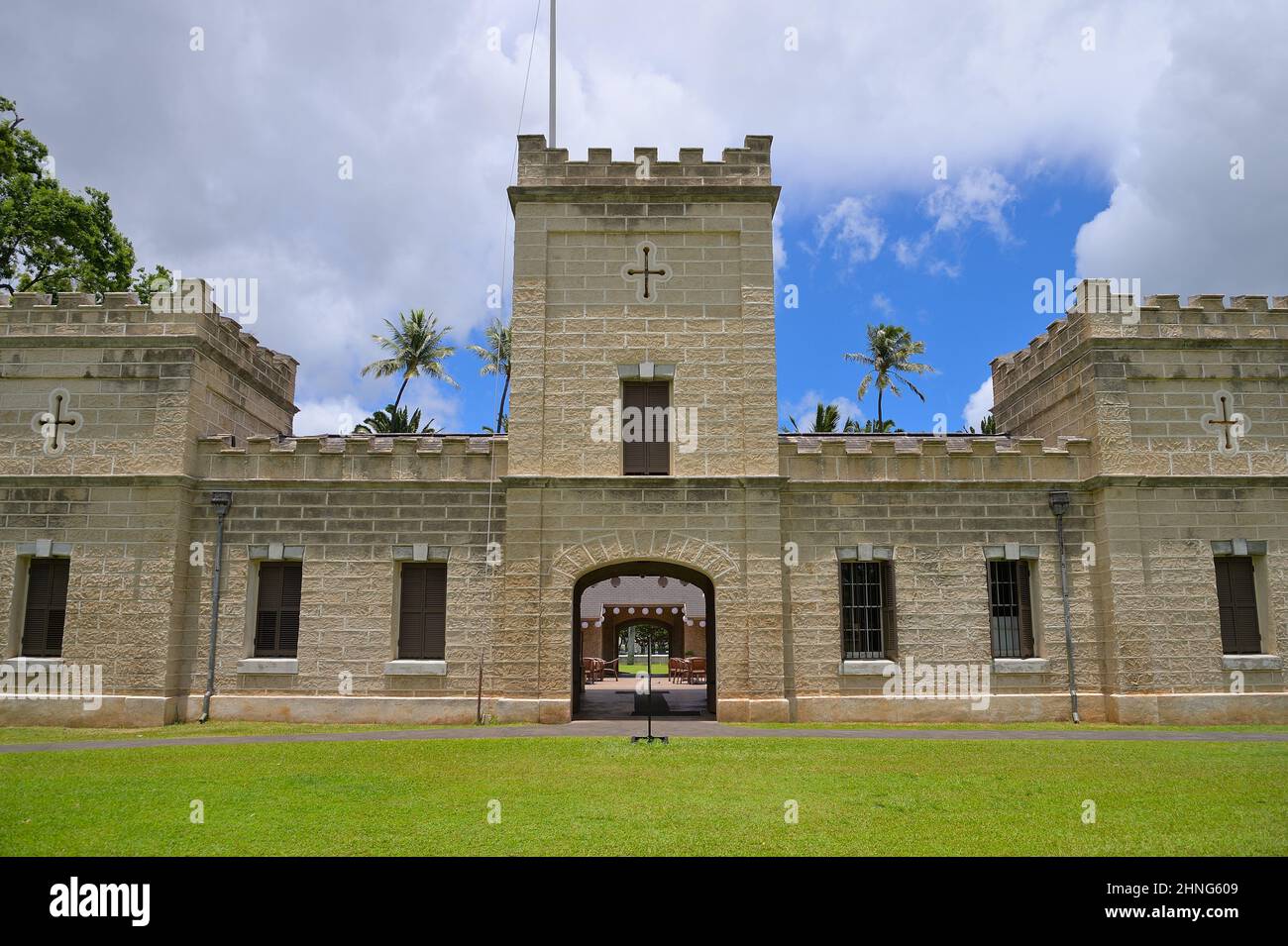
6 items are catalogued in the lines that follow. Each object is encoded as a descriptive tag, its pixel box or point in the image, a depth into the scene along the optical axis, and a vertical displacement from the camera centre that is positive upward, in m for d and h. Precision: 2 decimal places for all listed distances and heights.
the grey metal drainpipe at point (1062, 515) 16.64 +1.90
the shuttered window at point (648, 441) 16.97 +3.34
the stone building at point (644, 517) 16.20 +1.84
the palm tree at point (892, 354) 47.16 +13.96
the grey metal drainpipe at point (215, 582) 16.33 +0.58
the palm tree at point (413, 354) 44.22 +13.05
